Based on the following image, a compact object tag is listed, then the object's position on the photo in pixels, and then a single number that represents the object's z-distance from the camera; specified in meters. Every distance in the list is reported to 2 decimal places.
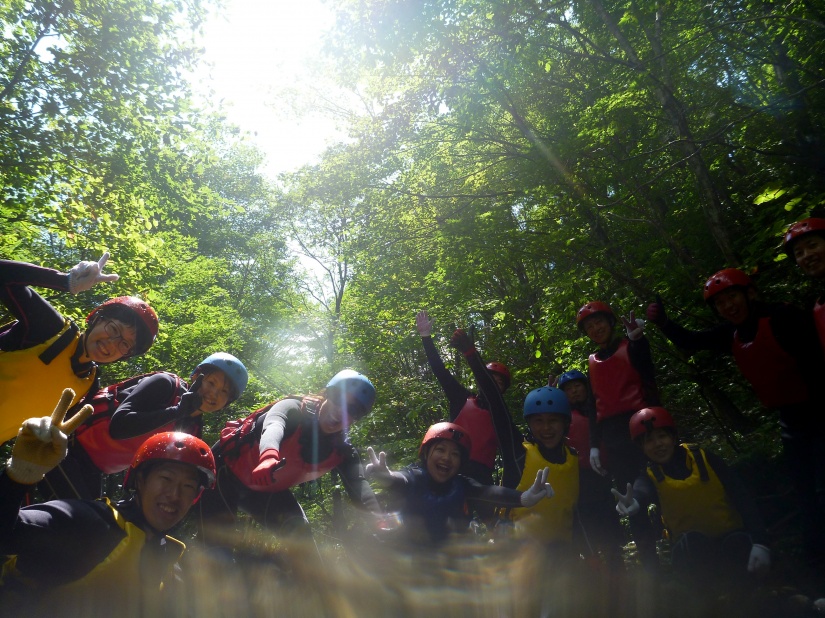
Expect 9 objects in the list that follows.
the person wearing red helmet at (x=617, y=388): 5.25
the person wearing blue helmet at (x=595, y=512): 4.97
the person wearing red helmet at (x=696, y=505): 4.30
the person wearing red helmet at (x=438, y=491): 4.46
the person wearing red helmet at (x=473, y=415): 5.58
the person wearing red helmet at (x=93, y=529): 2.33
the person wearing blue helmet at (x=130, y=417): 3.96
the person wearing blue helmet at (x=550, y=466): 4.80
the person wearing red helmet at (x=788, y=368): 4.24
